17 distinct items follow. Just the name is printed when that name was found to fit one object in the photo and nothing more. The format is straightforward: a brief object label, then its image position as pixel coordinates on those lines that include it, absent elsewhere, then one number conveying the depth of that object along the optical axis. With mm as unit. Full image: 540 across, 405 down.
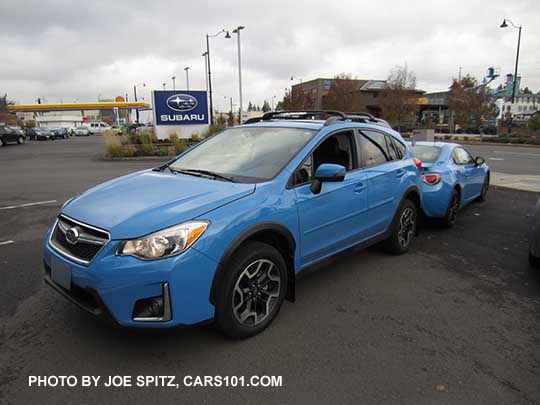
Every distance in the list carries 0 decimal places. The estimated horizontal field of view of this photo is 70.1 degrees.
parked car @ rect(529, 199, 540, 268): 4238
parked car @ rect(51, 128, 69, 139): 46931
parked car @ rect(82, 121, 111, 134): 68188
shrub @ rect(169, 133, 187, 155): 19969
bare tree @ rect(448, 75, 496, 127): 37719
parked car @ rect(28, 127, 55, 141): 42344
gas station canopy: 72062
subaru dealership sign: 22969
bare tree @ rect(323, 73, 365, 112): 47803
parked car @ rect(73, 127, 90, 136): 58219
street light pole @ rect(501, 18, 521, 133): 28750
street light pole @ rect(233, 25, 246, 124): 30172
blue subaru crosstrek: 2559
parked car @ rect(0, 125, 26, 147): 30553
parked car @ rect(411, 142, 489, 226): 6148
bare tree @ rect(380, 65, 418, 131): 41781
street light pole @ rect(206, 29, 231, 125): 33969
